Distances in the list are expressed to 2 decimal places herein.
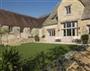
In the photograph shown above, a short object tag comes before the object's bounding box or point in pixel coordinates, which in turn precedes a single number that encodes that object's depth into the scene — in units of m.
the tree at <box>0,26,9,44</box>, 18.27
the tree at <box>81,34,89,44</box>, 11.33
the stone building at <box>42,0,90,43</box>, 13.17
